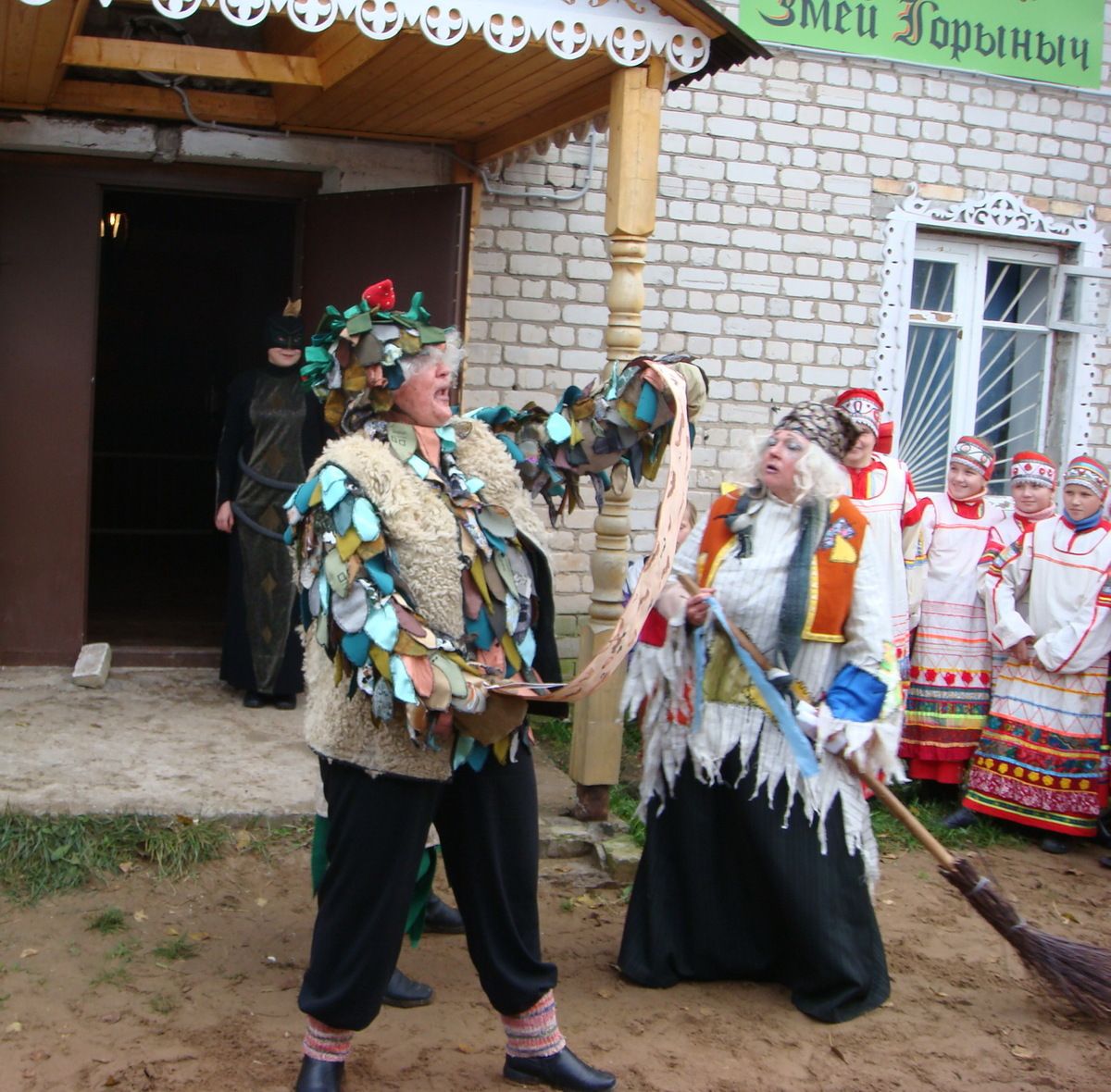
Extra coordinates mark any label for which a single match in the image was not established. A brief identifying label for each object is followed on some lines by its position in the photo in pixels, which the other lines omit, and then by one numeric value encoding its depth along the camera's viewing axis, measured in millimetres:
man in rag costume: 2982
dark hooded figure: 6160
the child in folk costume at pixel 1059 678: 5641
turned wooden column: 4949
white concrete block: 6270
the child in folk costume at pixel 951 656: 6125
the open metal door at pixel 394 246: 6230
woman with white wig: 3791
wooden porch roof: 4746
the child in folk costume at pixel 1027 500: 6059
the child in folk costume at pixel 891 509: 5680
